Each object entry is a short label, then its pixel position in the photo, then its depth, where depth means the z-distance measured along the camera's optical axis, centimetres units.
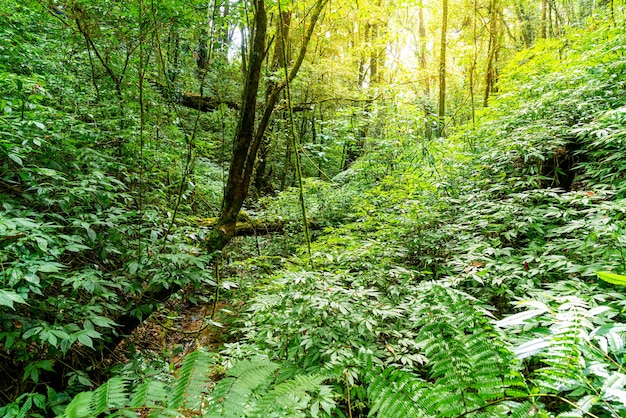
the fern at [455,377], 121
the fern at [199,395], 98
